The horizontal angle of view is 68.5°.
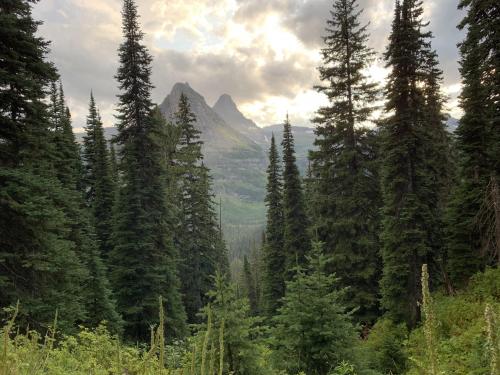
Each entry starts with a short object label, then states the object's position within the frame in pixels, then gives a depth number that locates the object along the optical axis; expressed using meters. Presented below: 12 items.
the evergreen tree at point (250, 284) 56.12
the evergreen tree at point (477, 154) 13.38
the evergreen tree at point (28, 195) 10.76
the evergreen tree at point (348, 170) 20.98
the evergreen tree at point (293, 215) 30.58
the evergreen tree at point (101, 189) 29.84
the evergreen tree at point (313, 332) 9.36
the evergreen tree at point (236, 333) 7.51
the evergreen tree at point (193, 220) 31.75
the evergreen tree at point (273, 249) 32.88
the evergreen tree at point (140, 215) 21.41
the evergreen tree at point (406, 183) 17.08
